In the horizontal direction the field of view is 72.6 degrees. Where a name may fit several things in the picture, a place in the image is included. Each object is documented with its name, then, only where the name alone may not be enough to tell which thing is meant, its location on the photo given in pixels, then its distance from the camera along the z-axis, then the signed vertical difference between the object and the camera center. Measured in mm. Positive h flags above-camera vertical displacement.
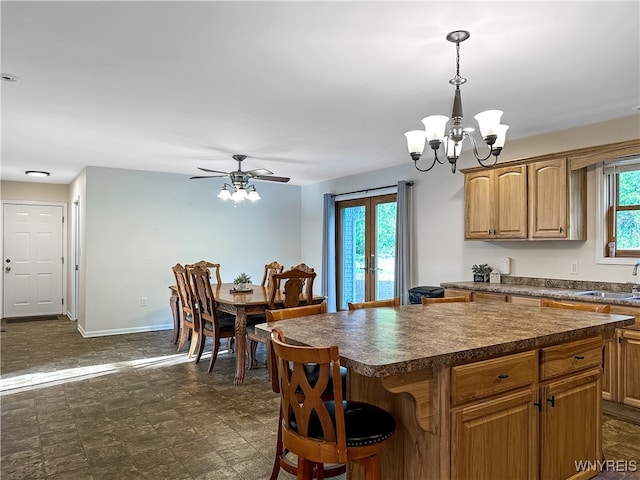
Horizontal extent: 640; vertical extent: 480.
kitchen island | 1672 -617
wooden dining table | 4090 -645
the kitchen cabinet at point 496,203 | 4270 +396
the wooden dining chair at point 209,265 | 5912 -331
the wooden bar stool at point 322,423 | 1544 -709
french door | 6359 -108
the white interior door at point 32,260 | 7602 -324
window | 3820 +304
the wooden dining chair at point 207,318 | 4418 -815
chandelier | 2375 +647
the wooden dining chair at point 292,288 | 4191 -465
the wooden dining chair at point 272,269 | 5787 -368
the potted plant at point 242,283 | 5161 -498
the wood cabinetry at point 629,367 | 3195 -931
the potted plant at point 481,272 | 4777 -339
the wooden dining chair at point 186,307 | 4906 -777
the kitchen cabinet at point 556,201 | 3930 +377
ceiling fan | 5109 +741
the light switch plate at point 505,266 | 4688 -264
